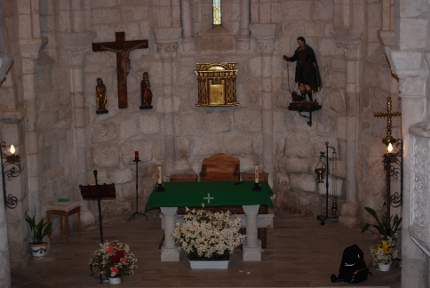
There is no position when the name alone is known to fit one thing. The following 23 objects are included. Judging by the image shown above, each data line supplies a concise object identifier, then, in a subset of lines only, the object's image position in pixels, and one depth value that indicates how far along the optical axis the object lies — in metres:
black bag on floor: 11.98
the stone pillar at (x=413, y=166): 9.43
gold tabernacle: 15.74
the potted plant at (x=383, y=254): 12.45
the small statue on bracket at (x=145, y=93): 15.70
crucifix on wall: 15.44
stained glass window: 15.76
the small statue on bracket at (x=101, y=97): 15.41
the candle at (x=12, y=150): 12.53
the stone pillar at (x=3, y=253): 10.38
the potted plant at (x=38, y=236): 13.55
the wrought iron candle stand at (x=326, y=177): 15.27
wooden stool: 14.36
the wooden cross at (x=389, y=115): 12.43
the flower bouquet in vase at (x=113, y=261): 12.02
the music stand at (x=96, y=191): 12.77
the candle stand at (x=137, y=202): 15.86
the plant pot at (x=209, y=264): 12.82
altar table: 12.92
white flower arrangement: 12.57
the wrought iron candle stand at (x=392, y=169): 11.84
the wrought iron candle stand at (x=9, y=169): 12.92
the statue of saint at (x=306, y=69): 15.12
